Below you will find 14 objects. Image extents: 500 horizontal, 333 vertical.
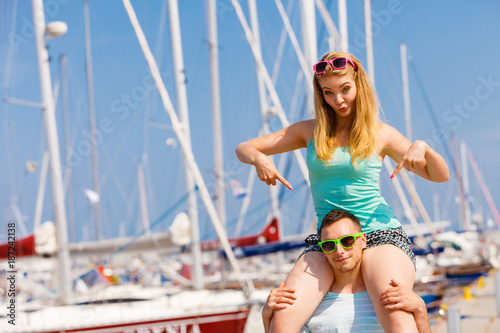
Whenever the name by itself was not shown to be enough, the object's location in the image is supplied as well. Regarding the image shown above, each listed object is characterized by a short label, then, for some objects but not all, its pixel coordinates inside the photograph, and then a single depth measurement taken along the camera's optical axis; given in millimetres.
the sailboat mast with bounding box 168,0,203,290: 13023
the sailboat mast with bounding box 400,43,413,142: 30712
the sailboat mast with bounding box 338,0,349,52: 19312
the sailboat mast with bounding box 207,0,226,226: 17375
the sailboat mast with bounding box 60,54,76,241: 20188
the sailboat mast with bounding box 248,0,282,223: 21047
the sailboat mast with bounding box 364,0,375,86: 24552
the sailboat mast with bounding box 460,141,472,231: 54531
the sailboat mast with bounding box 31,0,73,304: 11844
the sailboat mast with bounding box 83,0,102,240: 23609
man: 3373
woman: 3393
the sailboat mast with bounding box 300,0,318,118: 16281
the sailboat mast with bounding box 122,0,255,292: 12672
